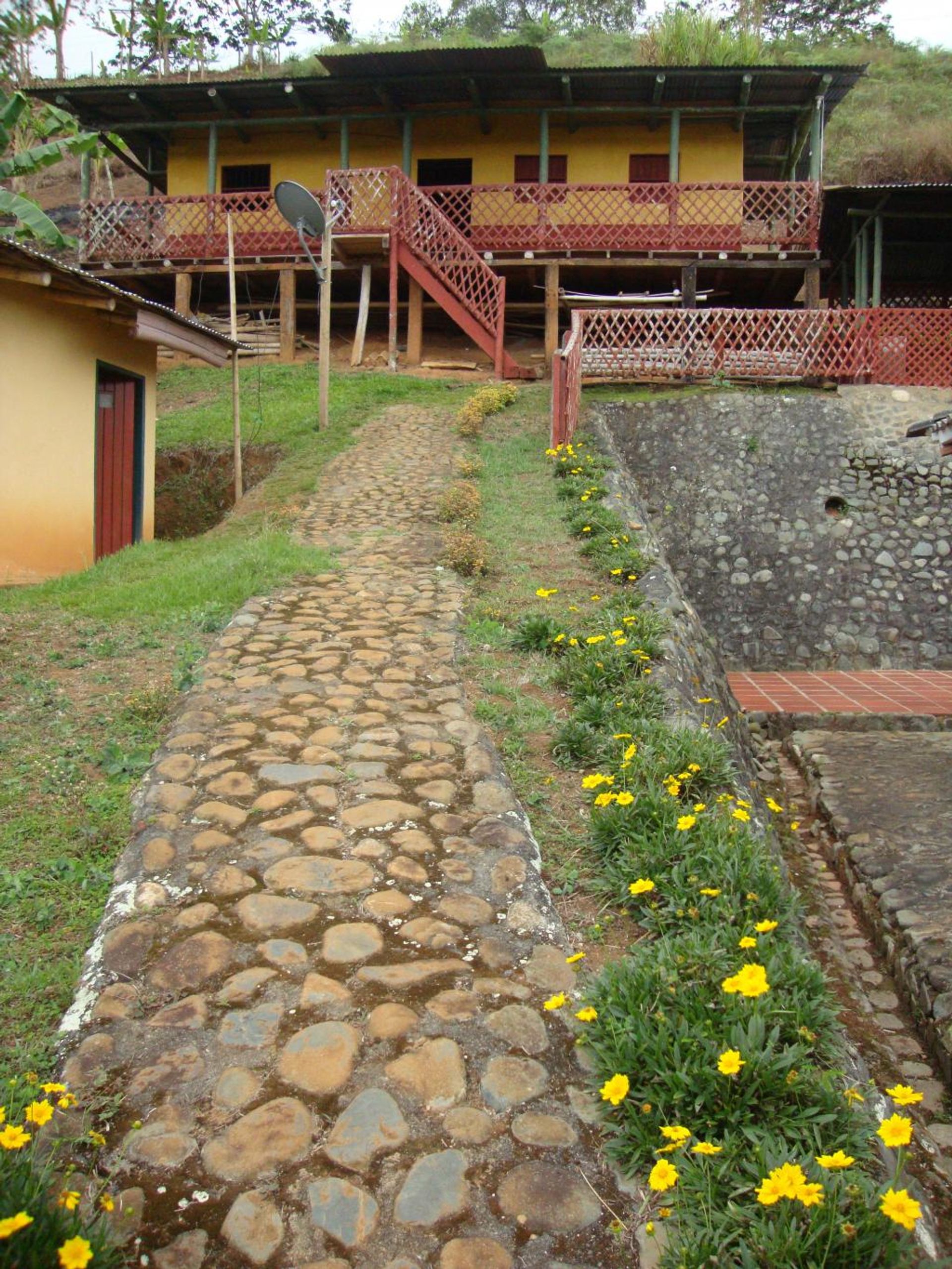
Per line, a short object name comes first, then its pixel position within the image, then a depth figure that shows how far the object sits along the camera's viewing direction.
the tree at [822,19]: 33.12
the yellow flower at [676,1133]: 2.32
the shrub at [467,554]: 7.18
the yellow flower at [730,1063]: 2.39
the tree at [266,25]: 30.95
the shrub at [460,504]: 8.62
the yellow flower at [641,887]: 3.28
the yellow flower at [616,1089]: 2.46
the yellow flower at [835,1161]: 2.21
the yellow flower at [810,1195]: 2.06
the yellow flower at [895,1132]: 2.13
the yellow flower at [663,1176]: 2.21
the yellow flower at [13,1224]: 1.79
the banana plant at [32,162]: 8.64
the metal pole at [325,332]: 11.91
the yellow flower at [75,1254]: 1.86
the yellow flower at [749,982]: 2.63
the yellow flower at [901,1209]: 1.97
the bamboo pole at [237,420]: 10.95
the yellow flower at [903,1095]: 2.35
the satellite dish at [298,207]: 11.40
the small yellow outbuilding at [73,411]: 8.50
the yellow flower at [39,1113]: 2.20
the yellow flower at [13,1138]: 2.05
